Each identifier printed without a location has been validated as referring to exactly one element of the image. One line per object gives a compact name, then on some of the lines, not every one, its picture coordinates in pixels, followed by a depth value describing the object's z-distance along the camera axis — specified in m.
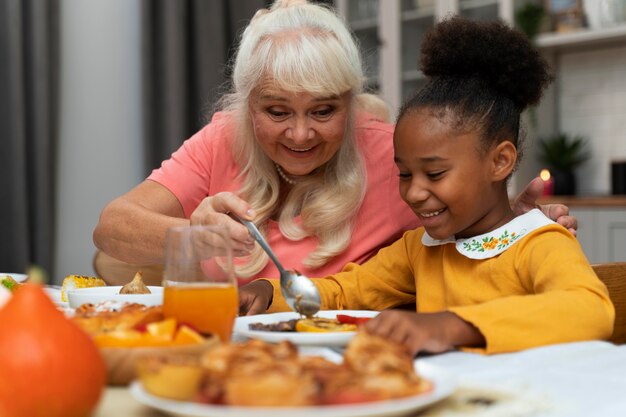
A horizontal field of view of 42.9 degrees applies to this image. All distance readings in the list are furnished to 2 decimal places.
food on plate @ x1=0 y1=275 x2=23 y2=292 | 1.31
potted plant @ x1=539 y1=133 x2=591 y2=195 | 4.08
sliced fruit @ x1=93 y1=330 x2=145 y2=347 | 0.73
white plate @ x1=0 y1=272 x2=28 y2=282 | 1.53
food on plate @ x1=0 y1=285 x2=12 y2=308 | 0.81
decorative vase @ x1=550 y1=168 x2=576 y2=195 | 4.07
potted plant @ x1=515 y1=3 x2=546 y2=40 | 4.17
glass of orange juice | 0.83
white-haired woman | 1.64
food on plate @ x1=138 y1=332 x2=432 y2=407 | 0.55
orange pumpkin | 0.56
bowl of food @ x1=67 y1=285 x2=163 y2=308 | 1.03
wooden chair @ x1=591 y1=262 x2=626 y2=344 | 1.42
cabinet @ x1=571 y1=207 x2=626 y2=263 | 3.66
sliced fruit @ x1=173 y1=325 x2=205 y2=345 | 0.73
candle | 4.01
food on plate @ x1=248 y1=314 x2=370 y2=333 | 0.96
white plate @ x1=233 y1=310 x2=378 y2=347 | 0.89
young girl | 1.22
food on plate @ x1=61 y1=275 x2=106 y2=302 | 1.33
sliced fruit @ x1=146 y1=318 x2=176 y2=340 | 0.74
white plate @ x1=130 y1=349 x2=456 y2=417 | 0.54
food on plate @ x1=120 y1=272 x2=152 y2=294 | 1.16
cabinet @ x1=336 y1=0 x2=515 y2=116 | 4.58
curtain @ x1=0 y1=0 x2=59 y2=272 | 3.35
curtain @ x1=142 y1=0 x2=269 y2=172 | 3.95
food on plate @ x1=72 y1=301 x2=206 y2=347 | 0.73
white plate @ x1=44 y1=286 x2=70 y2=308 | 1.18
